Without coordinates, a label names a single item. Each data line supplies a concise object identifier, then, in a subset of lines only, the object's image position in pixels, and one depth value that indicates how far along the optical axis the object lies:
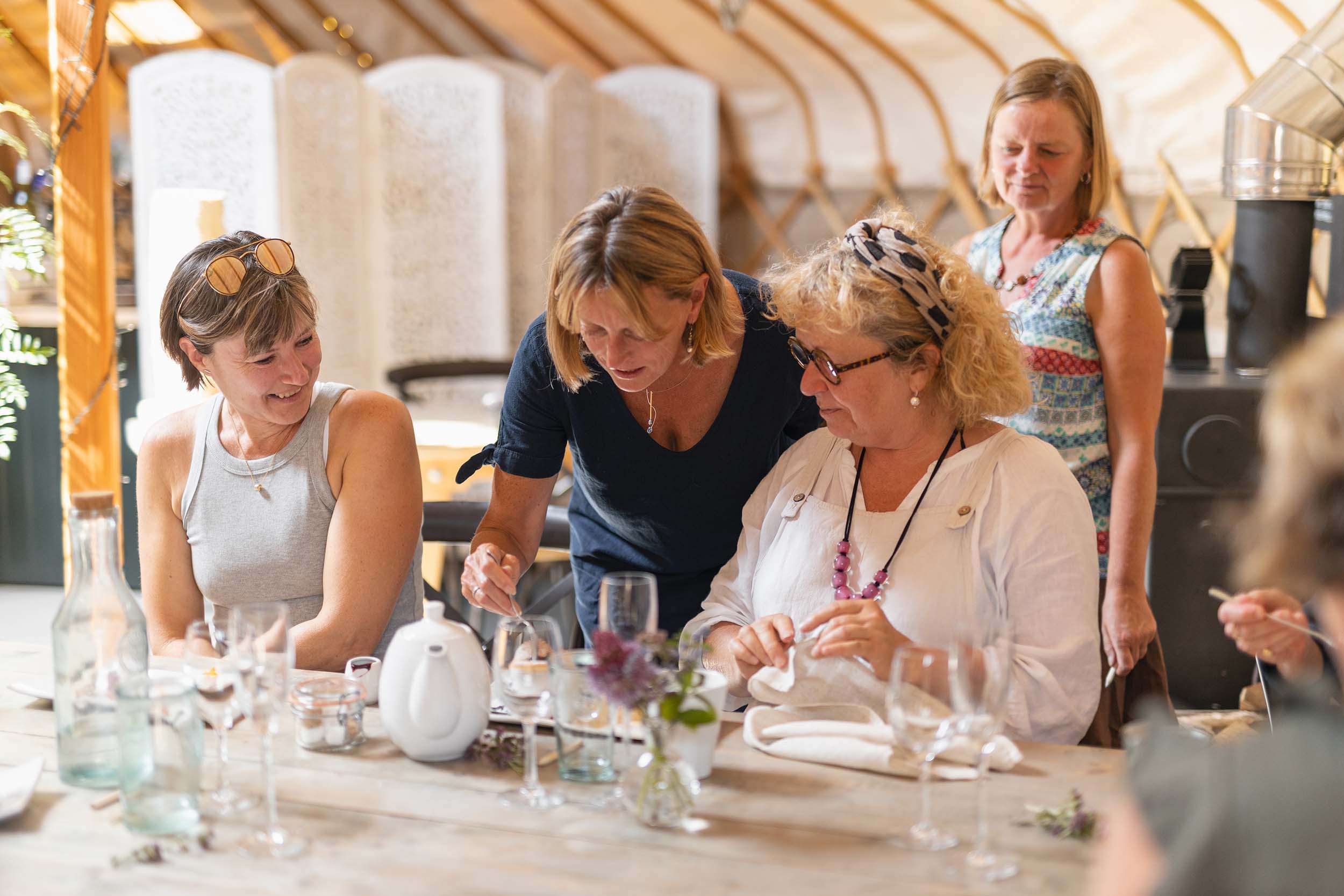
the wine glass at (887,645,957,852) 0.97
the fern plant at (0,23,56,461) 2.73
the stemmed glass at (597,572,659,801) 1.09
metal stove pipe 2.56
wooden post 2.84
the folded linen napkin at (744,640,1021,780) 1.13
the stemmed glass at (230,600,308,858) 1.01
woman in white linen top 1.30
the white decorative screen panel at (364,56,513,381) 4.12
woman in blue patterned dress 1.86
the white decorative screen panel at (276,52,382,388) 4.04
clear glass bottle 1.13
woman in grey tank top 1.59
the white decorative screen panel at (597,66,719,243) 4.43
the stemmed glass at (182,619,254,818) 1.08
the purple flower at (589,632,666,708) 0.99
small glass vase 1.03
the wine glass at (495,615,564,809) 1.09
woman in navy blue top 1.53
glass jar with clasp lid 1.21
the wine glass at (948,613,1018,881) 0.95
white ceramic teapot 1.15
